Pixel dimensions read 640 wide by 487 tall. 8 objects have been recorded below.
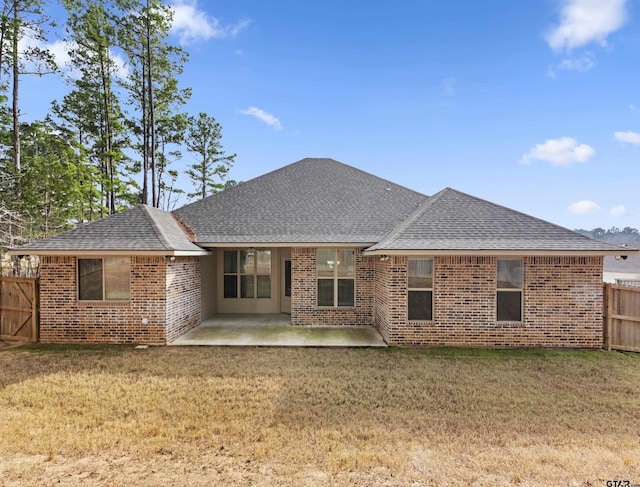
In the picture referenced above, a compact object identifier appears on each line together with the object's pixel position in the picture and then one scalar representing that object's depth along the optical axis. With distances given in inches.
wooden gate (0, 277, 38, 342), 328.8
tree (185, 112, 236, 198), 975.6
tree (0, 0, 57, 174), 492.1
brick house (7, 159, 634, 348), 306.3
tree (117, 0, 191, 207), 593.6
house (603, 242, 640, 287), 1046.5
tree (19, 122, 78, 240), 521.7
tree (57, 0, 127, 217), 589.3
